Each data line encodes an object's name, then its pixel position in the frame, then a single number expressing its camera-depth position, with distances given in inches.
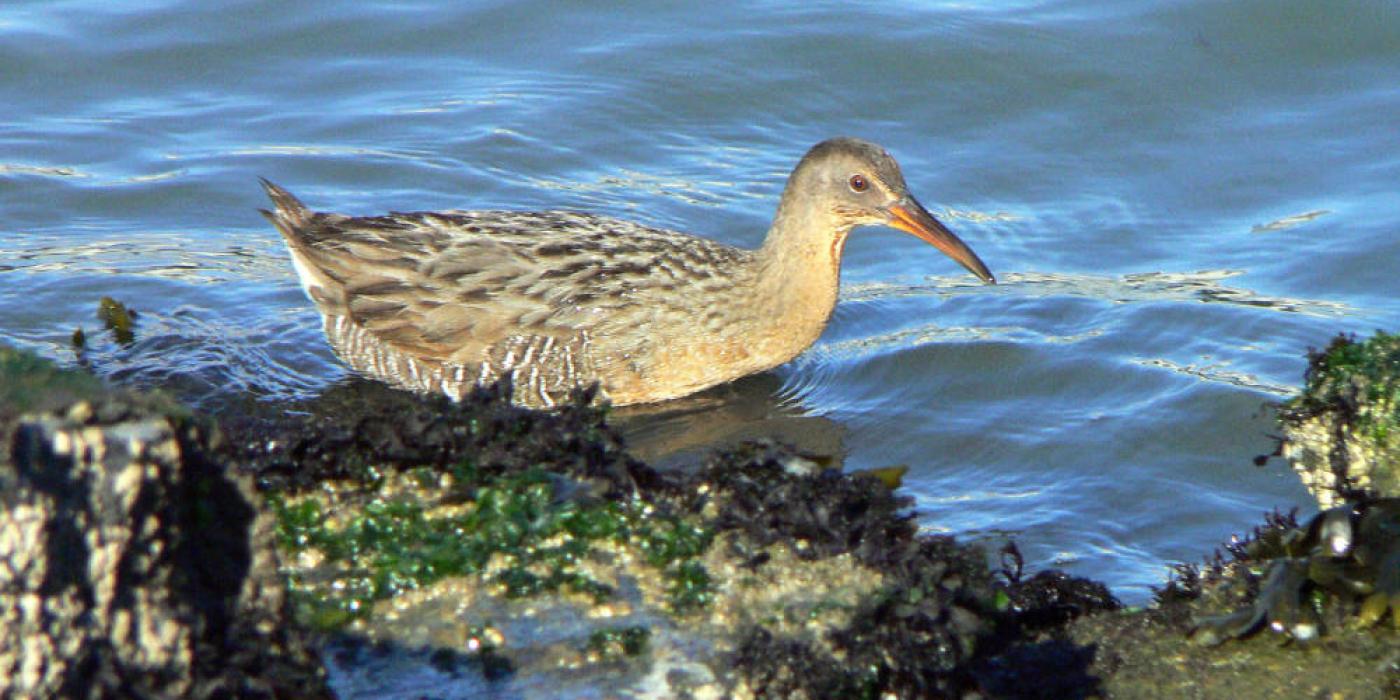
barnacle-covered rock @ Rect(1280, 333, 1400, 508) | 374.3
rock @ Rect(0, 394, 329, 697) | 204.1
